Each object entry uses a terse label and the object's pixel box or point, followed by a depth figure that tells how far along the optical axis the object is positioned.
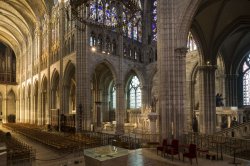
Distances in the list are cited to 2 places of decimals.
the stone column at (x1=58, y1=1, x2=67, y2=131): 29.98
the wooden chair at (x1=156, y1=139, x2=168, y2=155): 11.80
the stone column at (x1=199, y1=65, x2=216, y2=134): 20.23
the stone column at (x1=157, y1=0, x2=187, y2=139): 13.75
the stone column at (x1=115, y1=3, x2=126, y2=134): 28.44
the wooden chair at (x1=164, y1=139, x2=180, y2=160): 11.10
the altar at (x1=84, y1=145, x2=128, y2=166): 6.47
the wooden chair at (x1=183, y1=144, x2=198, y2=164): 10.26
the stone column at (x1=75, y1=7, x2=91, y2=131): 24.22
